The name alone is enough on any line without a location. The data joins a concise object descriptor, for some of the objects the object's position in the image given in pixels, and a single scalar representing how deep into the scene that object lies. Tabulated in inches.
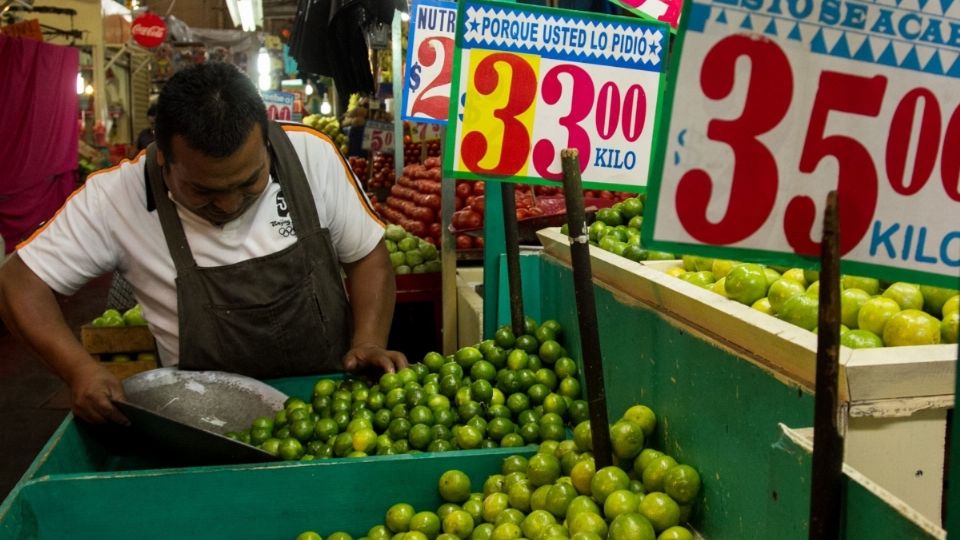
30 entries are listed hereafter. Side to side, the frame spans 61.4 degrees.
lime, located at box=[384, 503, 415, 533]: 86.4
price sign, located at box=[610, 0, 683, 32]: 115.0
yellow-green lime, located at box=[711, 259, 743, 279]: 83.8
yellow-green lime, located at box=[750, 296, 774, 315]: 69.9
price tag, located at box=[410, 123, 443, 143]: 369.4
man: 103.3
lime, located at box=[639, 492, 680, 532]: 69.2
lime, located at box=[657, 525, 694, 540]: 67.4
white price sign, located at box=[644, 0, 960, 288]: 40.8
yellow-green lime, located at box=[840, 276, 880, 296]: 71.2
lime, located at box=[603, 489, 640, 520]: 69.6
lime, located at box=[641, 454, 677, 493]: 75.1
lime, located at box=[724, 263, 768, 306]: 71.9
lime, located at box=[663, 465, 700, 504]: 72.1
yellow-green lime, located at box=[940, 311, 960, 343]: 59.1
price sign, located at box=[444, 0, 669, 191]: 96.0
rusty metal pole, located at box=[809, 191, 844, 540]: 38.6
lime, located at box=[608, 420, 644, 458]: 79.2
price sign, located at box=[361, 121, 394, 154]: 384.8
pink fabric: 410.0
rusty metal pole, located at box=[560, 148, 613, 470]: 69.6
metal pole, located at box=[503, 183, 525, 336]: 110.1
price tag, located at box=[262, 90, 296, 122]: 371.6
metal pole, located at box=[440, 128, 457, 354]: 161.8
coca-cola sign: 595.5
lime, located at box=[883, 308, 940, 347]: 57.4
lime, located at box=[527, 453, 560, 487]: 83.3
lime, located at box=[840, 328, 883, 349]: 57.8
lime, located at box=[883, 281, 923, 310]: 64.4
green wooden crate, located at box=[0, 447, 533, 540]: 84.7
